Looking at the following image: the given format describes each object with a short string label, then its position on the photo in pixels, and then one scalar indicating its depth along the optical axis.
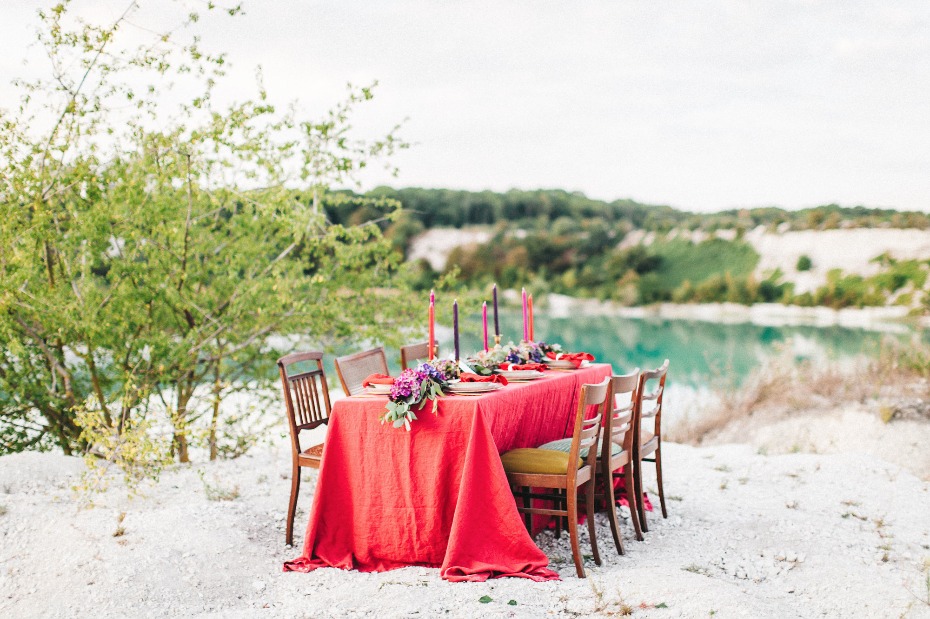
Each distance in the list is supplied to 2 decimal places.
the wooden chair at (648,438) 4.70
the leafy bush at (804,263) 30.12
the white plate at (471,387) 4.16
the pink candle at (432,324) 4.30
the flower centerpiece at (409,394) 3.88
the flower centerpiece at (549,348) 5.55
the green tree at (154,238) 5.31
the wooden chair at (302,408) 4.49
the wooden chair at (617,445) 4.29
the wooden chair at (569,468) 3.91
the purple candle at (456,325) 4.38
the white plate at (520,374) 4.73
